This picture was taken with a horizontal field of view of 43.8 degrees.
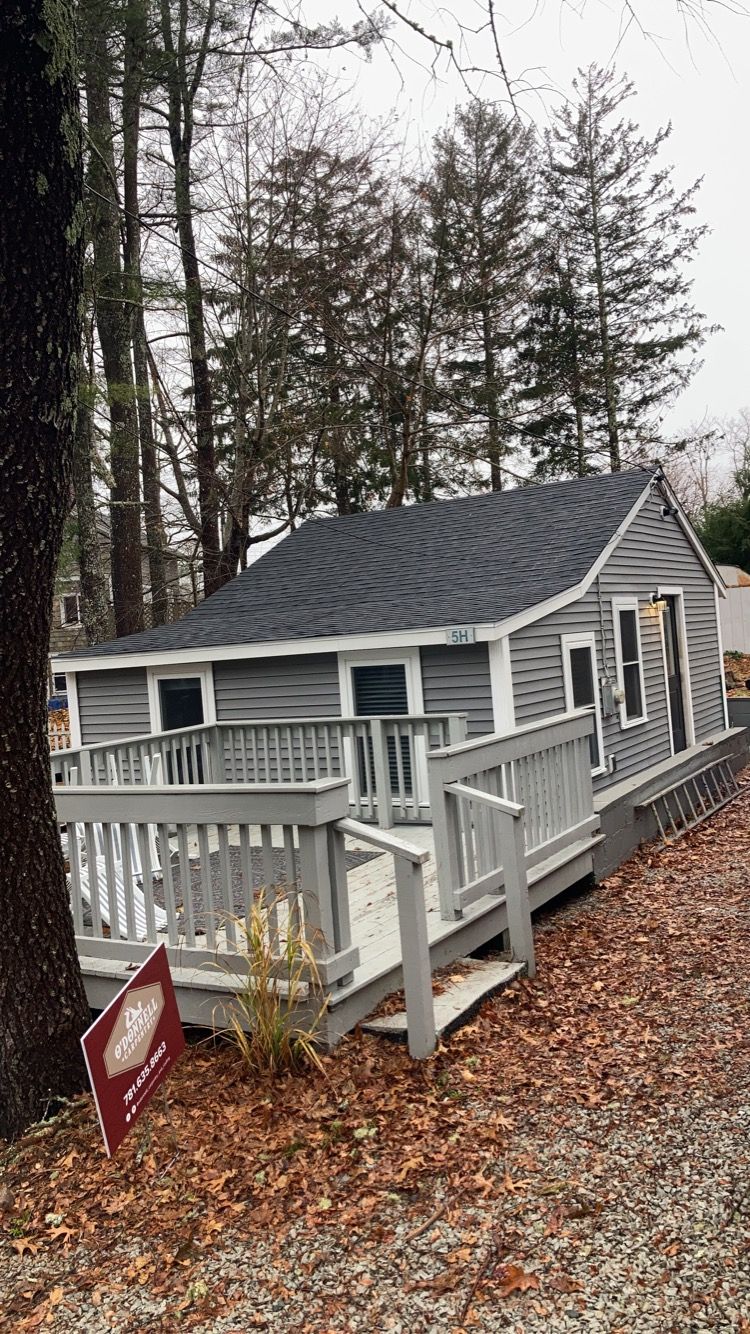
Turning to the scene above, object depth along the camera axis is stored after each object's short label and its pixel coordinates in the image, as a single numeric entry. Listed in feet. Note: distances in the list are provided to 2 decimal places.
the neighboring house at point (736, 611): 78.28
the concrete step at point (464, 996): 13.87
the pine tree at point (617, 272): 74.38
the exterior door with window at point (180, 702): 36.81
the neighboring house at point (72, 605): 62.39
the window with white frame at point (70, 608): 96.84
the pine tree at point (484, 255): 63.93
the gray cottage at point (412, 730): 13.97
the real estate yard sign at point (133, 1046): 9.85
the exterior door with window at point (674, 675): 42.14
